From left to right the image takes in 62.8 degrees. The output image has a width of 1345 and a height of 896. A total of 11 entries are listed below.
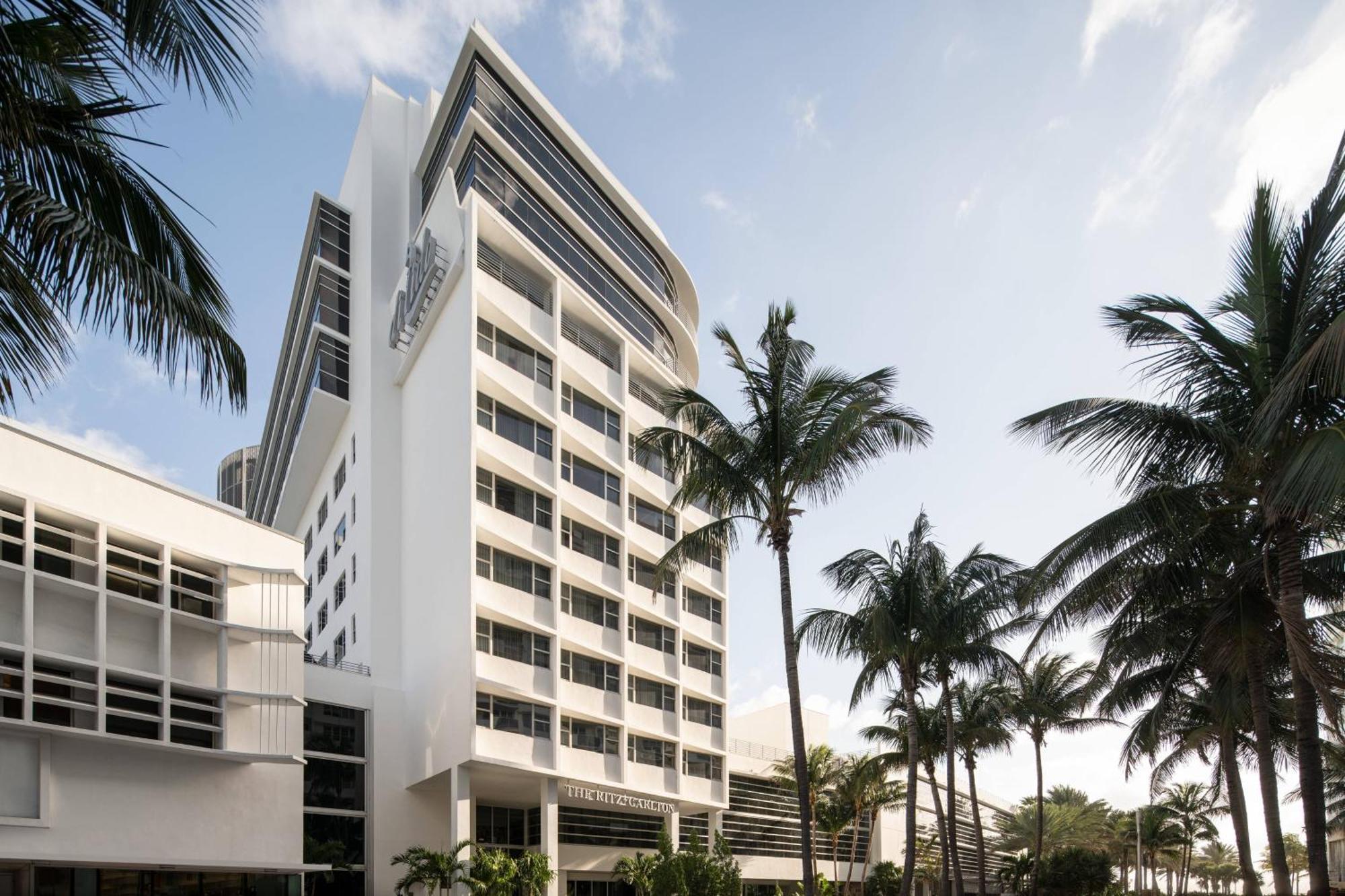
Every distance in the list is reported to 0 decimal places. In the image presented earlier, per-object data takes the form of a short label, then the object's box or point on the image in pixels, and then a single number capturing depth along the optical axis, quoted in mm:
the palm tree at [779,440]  22062
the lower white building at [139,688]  22203
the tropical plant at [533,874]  30125
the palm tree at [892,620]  26438
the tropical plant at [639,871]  34312
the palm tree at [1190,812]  66812
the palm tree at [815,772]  52469
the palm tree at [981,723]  39125
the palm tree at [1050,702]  41344
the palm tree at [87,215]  6852
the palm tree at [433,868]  28859
